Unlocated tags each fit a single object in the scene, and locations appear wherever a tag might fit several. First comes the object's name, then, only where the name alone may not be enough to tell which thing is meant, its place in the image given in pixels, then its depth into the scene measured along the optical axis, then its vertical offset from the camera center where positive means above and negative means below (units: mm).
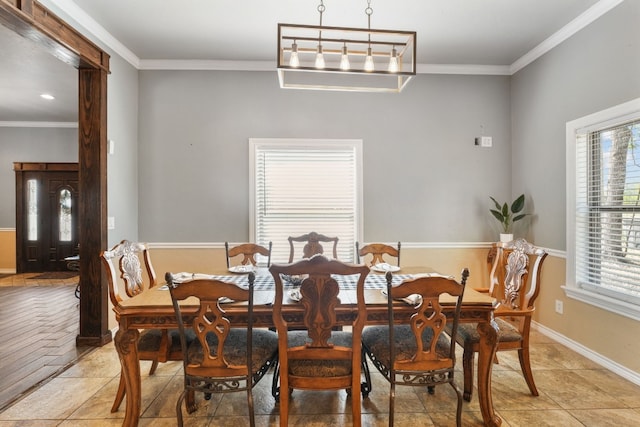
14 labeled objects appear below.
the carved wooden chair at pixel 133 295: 2029 -592
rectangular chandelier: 2188 +1565
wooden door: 6453 -84
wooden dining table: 1847 -620
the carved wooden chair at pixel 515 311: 2223 -720
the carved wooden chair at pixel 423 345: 1708 -791
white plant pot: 3711 -300
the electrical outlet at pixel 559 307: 3233 -953
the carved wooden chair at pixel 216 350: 1661 -822
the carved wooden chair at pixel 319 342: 1651 -703
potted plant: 3672 -42
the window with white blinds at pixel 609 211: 2582 -5
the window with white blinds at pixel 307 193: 3910 +212
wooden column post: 3104 +17
